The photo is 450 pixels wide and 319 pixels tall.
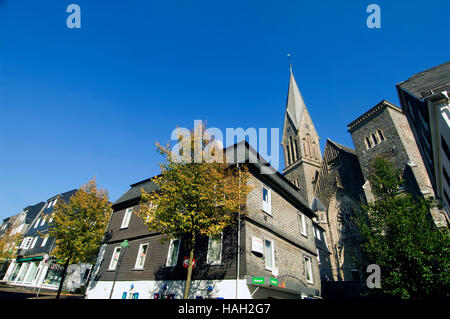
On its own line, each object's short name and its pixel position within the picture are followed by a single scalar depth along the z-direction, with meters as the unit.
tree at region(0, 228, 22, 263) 33.69
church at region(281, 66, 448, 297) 25.02
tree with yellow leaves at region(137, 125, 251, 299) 10.99
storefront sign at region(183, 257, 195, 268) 12.19
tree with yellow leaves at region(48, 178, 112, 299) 19.06
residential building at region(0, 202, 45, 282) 39.00
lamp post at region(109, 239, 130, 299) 16.07
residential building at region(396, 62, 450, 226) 15.47
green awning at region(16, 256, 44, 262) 34.34
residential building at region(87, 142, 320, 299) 11.87
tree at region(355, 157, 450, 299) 13.15
